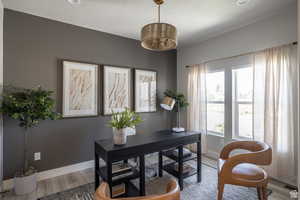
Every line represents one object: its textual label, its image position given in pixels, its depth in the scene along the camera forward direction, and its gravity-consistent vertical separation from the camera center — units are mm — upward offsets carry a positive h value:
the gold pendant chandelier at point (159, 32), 1568 +717
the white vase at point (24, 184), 2029 -1143
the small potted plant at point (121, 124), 1854 -301
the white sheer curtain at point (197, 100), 3408 -3
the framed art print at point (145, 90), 3400 +232
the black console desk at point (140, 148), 1702 -607
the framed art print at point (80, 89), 2637 +200
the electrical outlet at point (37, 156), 2422 -894
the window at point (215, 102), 3195 -48
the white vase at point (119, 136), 1852 -441
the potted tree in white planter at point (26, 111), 1966 -137
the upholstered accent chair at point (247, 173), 1664 -855
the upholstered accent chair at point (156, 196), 902 -586
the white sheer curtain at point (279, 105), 2189 -84
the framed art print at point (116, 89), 3006 +235
